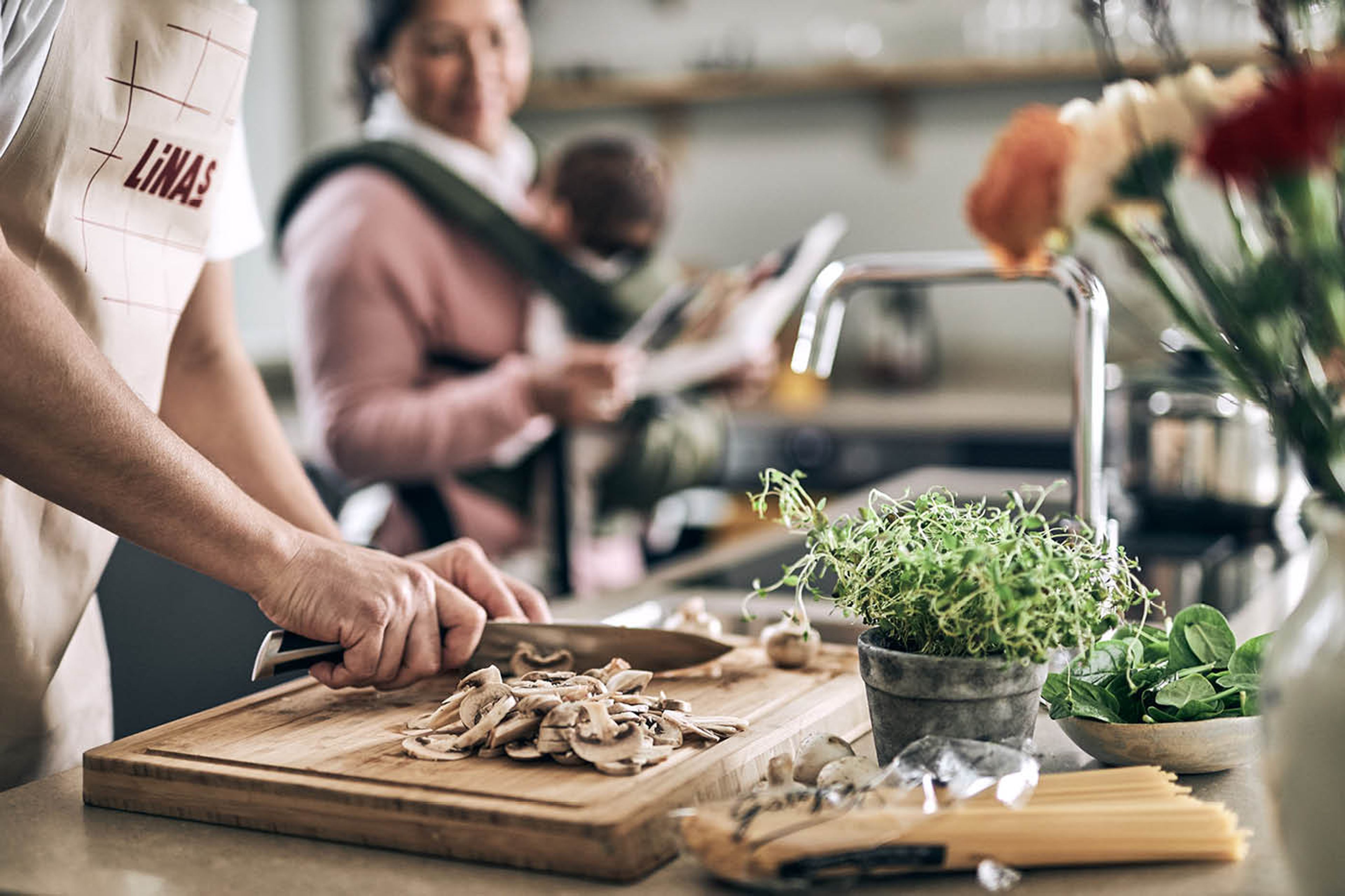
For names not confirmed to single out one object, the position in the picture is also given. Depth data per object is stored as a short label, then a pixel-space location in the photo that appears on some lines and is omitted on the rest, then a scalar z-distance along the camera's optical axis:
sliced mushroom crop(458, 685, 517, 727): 0.91
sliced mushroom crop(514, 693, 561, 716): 0.89
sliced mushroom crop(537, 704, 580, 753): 0.86
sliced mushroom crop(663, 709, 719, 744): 0.91
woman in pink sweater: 2.23
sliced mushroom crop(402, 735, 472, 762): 0.88
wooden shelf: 3.87
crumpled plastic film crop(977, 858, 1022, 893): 0.70
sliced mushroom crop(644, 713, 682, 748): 0.89
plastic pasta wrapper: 0.70
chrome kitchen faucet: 1.16
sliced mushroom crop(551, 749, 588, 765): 0.86
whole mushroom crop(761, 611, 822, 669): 1.14
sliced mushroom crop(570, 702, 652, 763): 0.84
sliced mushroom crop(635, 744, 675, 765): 0.85
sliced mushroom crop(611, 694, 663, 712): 0.92
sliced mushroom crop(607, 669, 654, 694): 0.98
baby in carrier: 2.52
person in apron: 0.88
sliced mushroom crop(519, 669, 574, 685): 0.99
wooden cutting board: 0.77
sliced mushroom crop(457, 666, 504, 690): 0.95
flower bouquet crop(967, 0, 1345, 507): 0.54
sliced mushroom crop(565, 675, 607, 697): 0.94
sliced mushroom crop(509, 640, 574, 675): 1.10
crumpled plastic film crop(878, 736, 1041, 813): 0.74
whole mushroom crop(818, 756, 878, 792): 0.78
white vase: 0.61
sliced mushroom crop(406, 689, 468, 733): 0.94
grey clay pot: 0.83
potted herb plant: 0.80
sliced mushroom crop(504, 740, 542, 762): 0.86
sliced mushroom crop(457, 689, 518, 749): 0.88
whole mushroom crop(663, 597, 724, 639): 1.23
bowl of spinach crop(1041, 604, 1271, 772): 0.88
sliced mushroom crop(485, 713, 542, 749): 0.87
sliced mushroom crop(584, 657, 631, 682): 1.01
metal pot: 1.76
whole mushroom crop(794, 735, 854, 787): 0.84
